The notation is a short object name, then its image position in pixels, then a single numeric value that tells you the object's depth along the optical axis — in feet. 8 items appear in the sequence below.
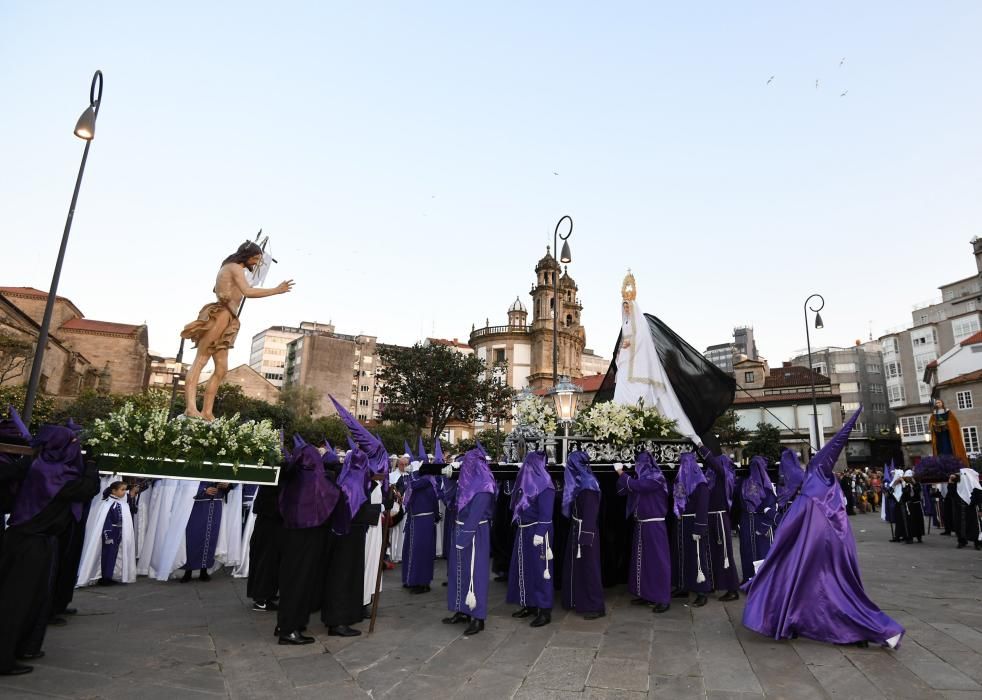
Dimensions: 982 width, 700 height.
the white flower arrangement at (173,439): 18.88
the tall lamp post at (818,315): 81.23
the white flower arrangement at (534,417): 31.73
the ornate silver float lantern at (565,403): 31.71
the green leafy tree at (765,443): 144.50
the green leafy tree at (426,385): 108.99
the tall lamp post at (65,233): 31.53
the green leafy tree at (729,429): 141.09
